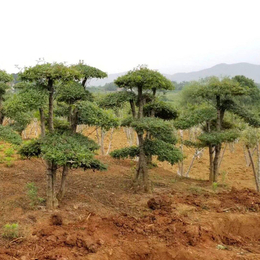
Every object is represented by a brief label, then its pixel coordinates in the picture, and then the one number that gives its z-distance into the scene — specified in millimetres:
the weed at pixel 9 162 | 14111
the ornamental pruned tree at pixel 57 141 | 7793
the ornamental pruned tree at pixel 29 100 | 7504
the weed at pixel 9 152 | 15014
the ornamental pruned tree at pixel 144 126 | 10748
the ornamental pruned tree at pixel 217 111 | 13055
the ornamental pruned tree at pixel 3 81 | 13625
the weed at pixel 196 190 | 13150
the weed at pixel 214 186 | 13522
